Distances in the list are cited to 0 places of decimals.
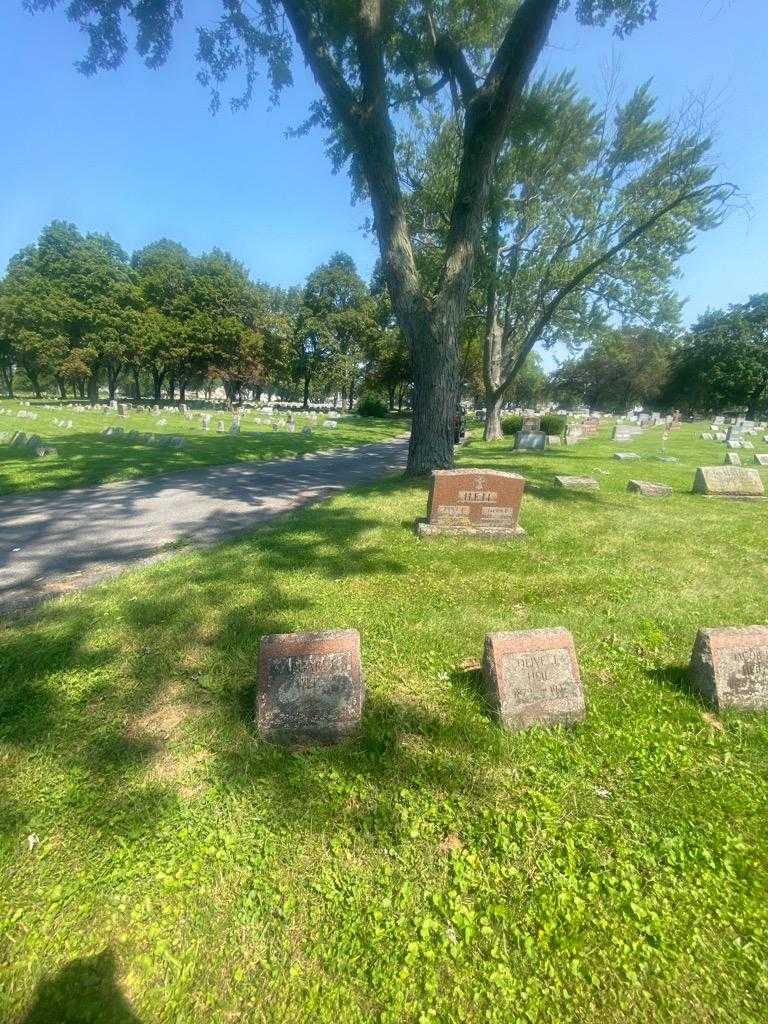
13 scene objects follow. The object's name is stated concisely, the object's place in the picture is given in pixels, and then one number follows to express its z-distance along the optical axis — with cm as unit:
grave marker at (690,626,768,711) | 296
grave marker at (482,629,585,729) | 277
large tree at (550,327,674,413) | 7000
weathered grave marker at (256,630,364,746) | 261
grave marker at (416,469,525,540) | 649
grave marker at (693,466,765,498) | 970
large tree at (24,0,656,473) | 809
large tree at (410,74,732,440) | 1150
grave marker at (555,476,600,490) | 1000
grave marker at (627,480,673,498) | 958
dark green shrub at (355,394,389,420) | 4525
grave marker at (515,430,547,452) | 1806
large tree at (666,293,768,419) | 5975
